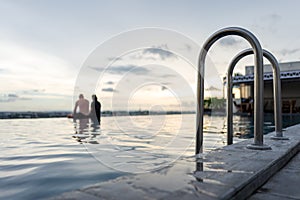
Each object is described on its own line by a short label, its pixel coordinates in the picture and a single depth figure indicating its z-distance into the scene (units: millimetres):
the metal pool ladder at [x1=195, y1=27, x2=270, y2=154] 2960
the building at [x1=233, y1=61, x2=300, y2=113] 22078
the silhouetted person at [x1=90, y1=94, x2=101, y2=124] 10627
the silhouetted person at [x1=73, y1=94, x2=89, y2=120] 10412
